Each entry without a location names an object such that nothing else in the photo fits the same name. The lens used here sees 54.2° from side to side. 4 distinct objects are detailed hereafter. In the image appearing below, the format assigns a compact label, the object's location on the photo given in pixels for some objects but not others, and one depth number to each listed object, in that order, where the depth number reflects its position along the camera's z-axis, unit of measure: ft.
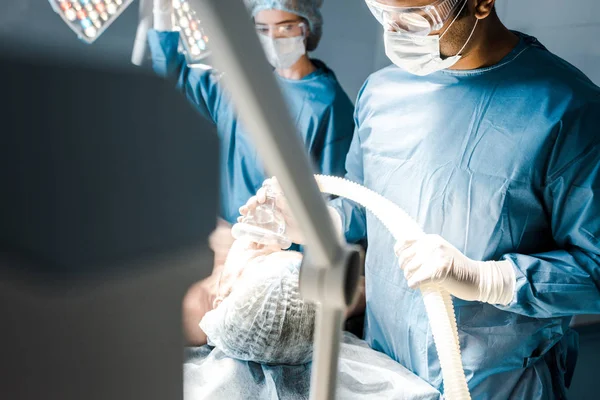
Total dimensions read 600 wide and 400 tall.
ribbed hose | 3.95
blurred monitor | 0.90
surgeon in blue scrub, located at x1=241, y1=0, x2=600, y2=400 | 4.27
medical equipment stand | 0.90
